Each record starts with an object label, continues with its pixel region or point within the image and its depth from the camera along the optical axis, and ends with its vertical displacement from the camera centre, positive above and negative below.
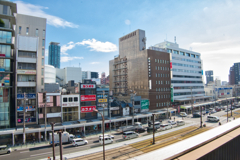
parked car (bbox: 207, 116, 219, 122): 50.71 -11.06
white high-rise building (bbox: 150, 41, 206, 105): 75.44 +7.01
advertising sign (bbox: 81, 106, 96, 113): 44.19 -5.95
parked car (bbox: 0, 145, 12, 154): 27.65 -11.05
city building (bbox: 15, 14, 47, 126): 39.06 +4.03
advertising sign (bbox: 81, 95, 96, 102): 44.45 -2.74
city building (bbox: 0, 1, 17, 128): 37.53 +5.65
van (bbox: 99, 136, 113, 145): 31.24 -10.82
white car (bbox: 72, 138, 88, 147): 30.61 -10.91
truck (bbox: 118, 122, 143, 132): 40.68 -10.96
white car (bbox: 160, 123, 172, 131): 41.15 -10.87
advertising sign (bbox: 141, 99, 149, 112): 59.00 -6.93
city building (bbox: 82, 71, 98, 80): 194.38 +17.68
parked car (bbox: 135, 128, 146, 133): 40.29 -11.36
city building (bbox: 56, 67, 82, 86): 124.00 +12.43
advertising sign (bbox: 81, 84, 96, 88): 45.16 +0.95
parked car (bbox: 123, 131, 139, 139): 34.28 -10.91
